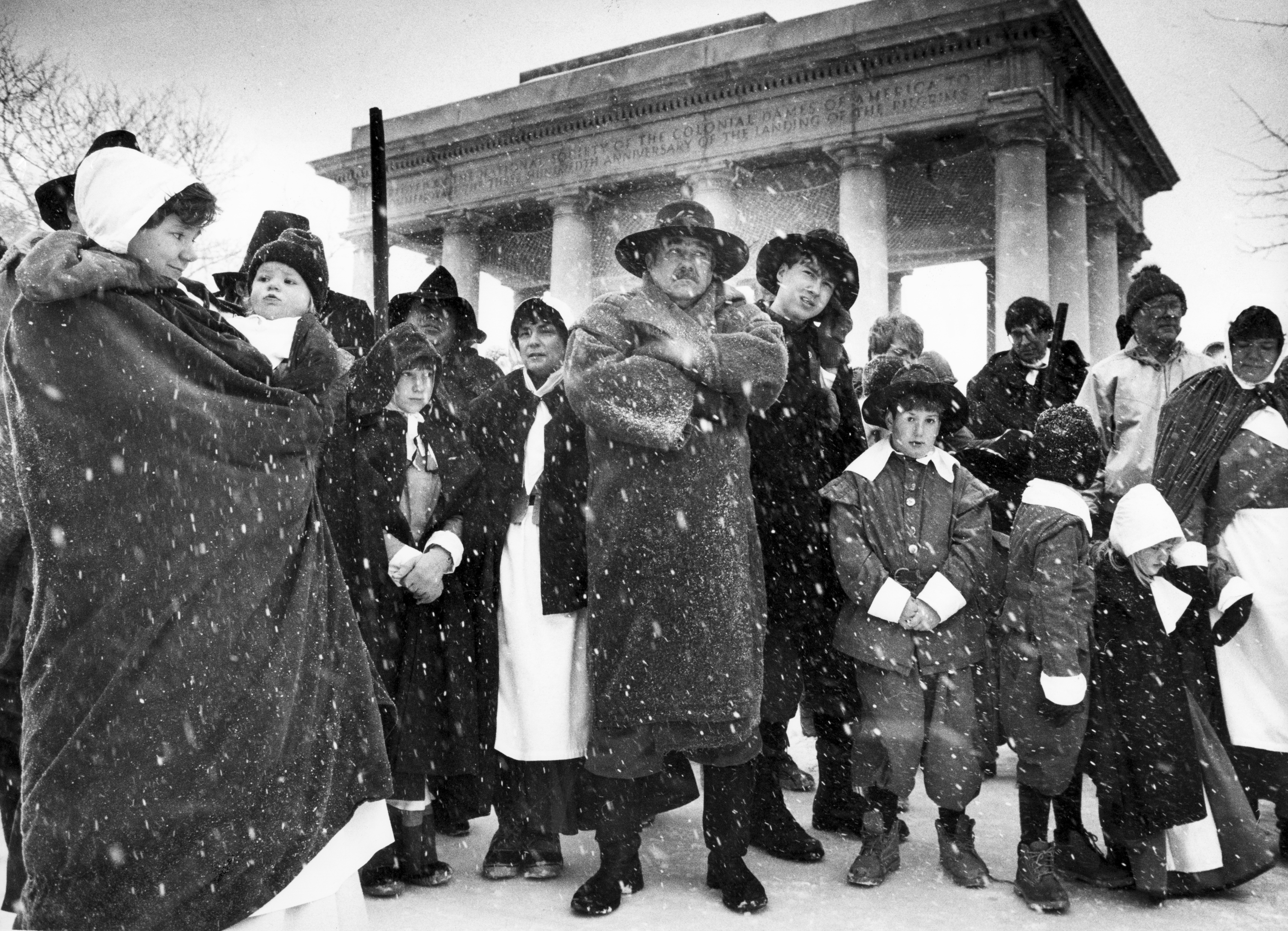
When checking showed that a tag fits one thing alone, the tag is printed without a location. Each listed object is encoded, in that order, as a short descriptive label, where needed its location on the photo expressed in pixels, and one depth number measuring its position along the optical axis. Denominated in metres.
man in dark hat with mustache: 3.52
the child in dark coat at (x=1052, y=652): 3.63
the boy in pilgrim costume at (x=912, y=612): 3.84
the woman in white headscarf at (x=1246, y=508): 4.16
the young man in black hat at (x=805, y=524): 4.18
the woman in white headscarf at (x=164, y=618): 2.22
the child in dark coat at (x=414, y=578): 3.83
